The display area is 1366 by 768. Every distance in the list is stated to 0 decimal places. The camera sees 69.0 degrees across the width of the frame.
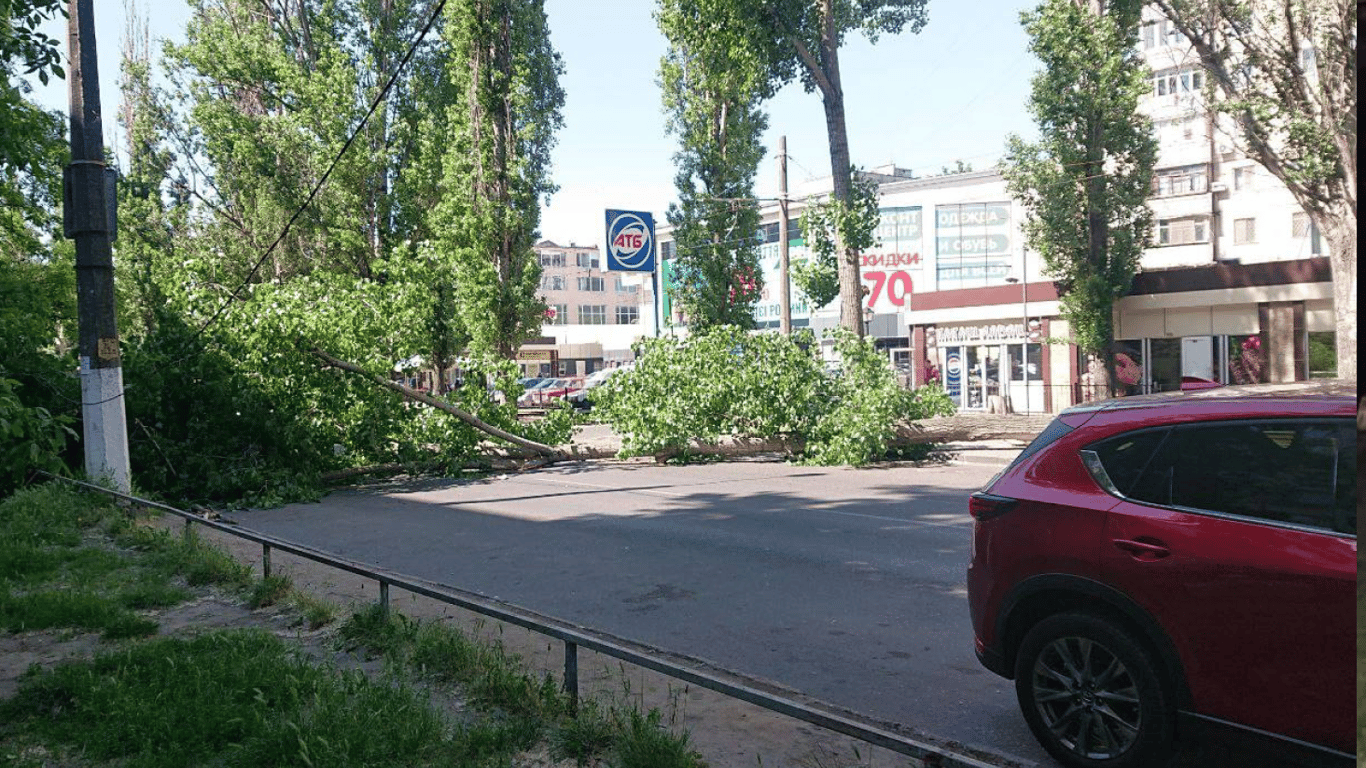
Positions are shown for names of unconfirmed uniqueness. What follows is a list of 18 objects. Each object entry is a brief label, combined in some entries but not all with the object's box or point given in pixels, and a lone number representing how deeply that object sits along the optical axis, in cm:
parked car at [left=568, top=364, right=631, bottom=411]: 4343
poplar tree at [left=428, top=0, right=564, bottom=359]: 2322
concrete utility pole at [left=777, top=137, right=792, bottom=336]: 2847
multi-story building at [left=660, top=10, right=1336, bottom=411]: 2891
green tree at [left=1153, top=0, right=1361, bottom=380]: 1914
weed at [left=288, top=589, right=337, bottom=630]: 703
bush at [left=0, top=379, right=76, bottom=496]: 578
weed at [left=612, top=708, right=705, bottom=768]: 417
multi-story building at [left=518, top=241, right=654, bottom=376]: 8425
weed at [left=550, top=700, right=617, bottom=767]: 449
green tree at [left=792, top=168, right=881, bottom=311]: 2344
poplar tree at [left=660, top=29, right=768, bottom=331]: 3186
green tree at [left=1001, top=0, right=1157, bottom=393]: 2703
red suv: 362
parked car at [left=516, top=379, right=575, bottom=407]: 4766
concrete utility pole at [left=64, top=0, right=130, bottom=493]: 1366
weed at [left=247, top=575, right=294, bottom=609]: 770
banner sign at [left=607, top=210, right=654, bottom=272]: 3134
